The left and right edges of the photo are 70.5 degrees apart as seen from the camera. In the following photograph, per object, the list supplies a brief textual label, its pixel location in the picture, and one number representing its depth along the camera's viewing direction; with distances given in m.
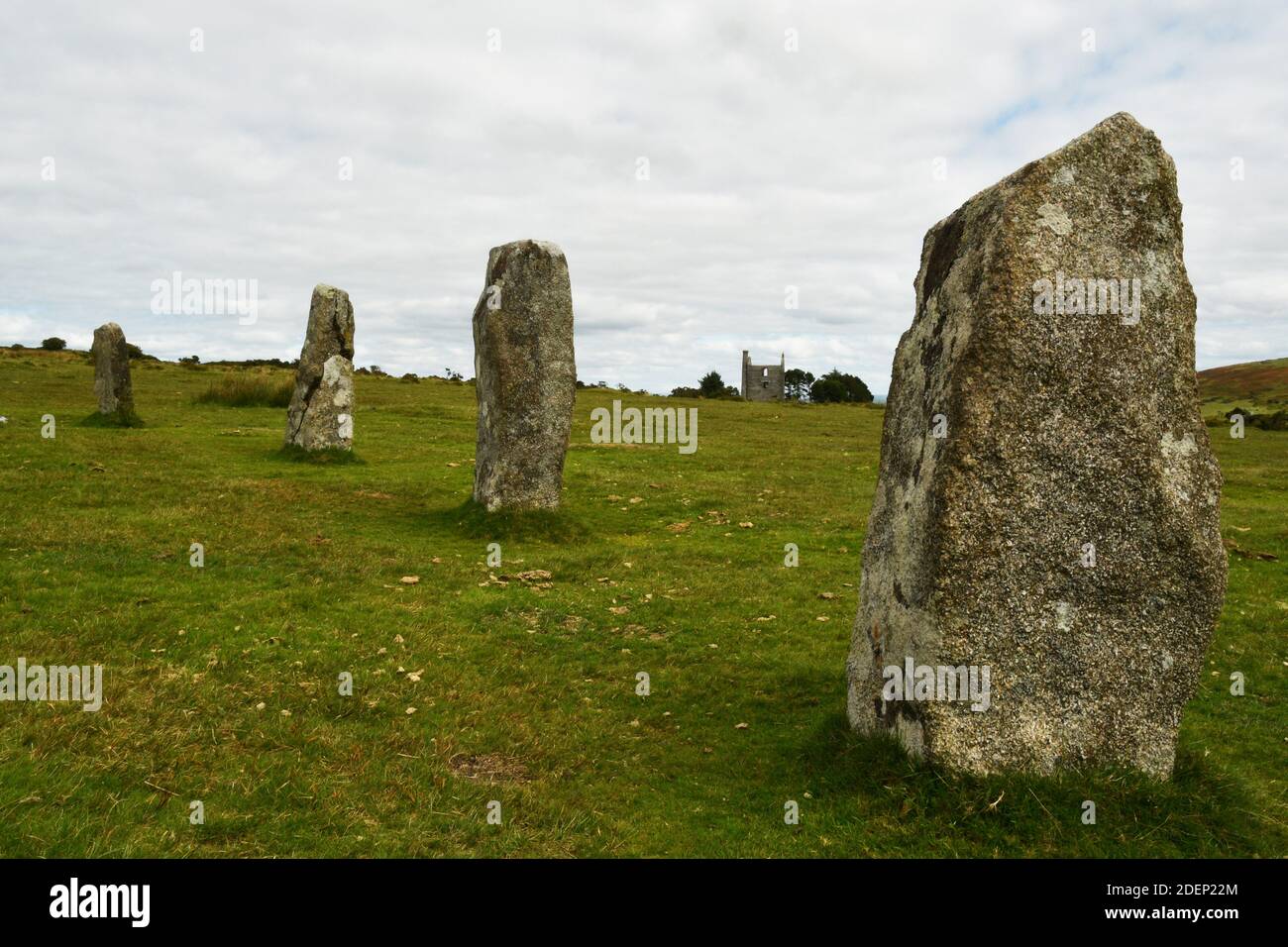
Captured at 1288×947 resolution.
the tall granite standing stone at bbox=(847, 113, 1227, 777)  6.29
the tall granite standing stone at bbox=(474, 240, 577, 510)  15.66
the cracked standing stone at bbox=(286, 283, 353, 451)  22.23
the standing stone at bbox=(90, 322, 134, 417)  25.67
